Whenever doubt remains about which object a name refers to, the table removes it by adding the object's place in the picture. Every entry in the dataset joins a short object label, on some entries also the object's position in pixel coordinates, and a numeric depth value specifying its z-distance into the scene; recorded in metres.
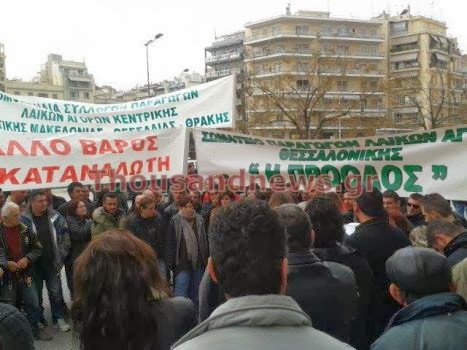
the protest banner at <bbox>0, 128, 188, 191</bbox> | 5.16
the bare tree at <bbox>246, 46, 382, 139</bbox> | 24.22
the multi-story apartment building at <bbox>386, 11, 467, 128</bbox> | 66.69
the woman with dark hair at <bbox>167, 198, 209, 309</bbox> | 5.95
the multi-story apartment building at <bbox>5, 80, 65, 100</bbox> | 79.84
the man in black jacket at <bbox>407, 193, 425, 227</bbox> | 5.54
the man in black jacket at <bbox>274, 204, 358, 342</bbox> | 2.65
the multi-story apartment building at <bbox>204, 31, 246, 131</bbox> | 80.50
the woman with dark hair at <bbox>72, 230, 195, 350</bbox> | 2.02
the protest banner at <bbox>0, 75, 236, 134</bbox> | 6.24
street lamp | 25.67
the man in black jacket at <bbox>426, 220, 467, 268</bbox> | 3.34
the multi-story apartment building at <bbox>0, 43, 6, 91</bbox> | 77.53
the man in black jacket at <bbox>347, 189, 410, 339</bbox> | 3.66
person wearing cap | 1.96
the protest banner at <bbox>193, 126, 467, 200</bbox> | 5.09
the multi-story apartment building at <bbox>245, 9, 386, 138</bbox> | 58.06
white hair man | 5.26
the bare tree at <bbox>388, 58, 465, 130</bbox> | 27.11
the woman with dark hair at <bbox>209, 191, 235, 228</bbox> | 6.70
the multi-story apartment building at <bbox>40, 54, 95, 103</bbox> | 90.25
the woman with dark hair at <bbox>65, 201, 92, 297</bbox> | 6.07
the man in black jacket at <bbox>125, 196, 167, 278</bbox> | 5.89
